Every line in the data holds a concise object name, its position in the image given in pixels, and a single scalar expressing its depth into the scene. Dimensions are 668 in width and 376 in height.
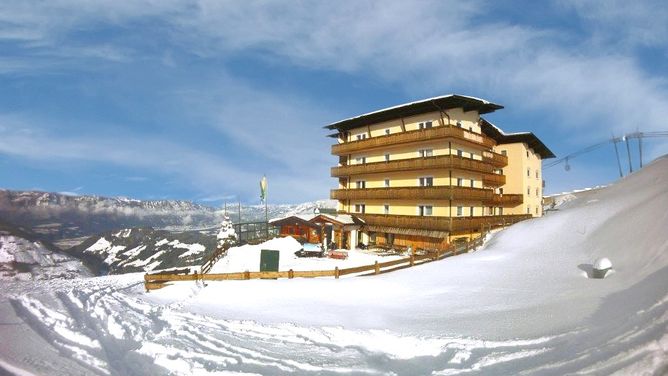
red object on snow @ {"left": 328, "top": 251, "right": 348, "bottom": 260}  26.61
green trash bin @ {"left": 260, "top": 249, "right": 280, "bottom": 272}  21.25
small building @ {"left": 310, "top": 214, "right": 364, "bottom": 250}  33.76
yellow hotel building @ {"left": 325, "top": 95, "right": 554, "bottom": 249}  29.88
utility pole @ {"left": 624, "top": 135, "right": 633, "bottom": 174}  35.97
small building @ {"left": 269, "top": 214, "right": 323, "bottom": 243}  35.03
